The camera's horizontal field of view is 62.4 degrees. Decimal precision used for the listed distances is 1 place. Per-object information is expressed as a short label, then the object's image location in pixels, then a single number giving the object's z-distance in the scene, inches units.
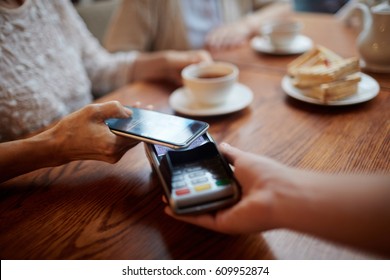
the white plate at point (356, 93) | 27.7
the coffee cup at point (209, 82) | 28.5
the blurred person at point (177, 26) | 48.5
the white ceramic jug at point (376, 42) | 30.8
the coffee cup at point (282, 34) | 40.6
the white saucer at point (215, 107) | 28.7
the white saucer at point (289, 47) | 40.9
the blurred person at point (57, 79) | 22.2
